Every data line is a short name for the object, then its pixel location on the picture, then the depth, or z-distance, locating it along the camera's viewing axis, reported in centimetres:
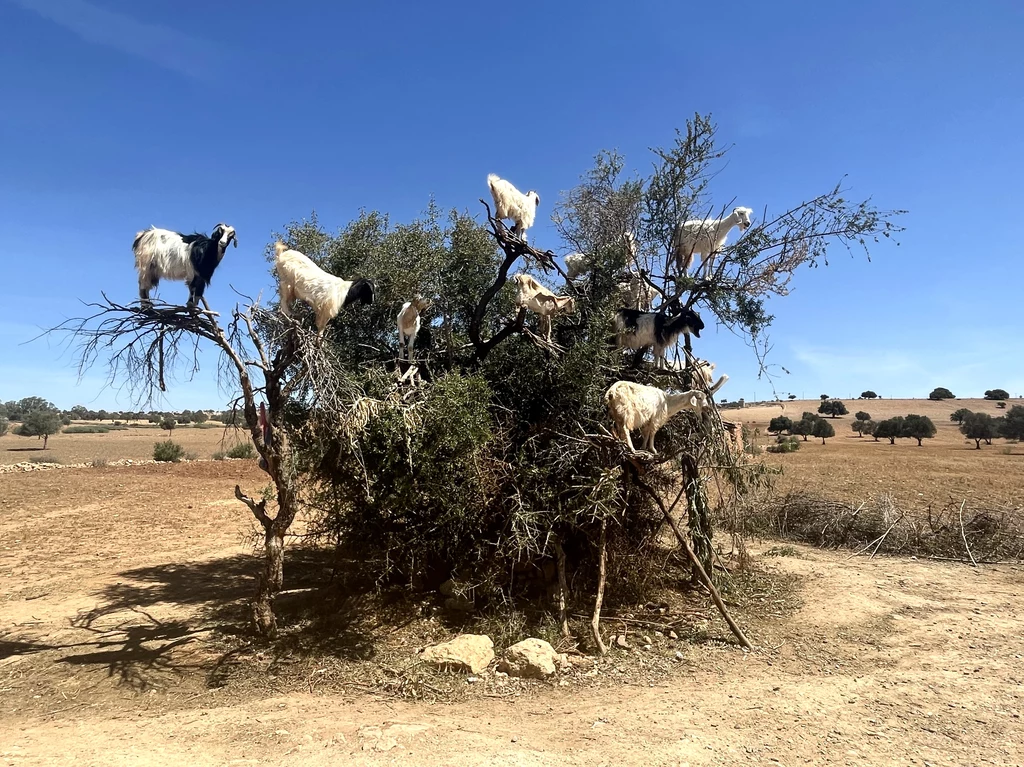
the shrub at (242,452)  3257
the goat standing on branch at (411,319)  808
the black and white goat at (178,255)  664
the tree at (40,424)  4175
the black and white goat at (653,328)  864
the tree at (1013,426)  3997
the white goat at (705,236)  892
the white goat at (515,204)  810
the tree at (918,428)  4309
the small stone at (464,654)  698
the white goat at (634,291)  955
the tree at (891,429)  4401
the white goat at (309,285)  707
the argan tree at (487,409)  732
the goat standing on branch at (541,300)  791
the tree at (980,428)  4022
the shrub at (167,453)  3180
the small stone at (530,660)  686
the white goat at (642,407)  737
